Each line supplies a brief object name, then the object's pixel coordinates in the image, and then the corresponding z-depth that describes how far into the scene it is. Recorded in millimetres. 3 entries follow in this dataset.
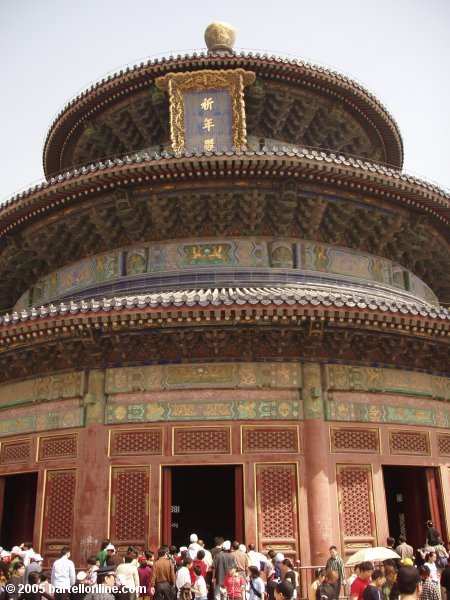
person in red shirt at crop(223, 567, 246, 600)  11172
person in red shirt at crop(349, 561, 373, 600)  8773
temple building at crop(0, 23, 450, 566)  15234
